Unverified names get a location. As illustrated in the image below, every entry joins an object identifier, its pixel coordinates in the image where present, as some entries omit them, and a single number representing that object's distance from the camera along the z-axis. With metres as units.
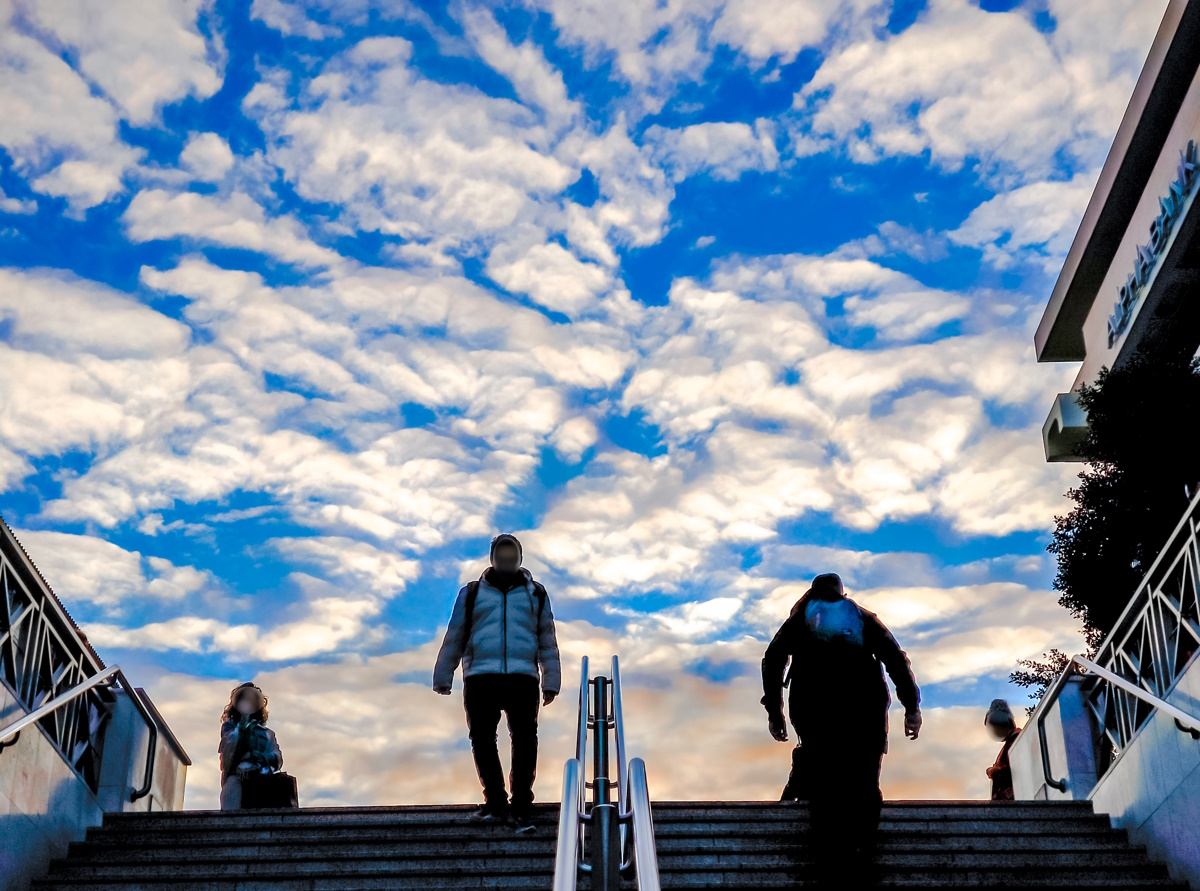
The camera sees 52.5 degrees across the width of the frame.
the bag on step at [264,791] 9.38
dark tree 13.30
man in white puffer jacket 7.54
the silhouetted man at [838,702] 6.36
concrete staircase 6.62
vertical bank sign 17.33
